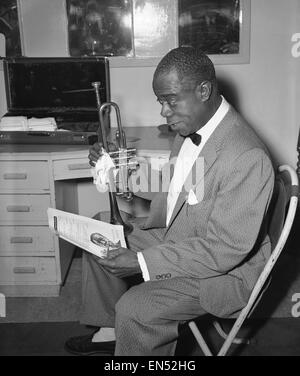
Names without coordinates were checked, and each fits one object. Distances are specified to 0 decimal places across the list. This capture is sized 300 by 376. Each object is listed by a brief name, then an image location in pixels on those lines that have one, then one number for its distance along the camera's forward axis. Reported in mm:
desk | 2355
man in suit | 1443
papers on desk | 2510
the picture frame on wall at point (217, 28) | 2607
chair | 1450
